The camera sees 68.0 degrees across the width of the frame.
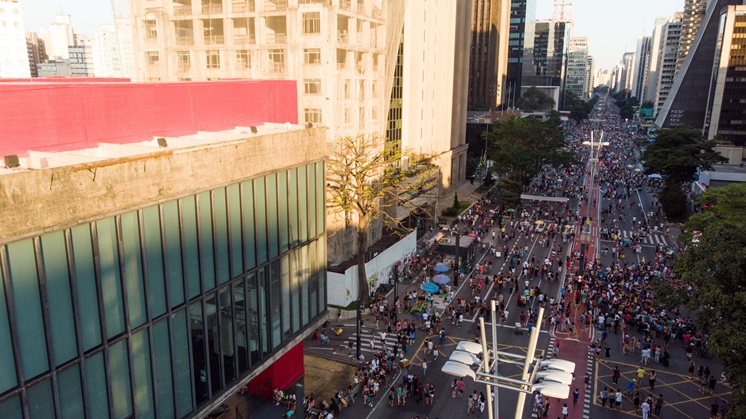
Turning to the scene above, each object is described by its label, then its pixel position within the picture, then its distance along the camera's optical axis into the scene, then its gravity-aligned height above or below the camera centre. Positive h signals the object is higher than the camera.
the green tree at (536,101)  150.00 -2.44
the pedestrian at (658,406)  26.12 -14.54
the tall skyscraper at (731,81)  97.44 +2.37
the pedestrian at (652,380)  28.11 -14.29
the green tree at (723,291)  22.08 -8.22
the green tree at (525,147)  69.44 -7.00
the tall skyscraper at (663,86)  182.40 +2.61
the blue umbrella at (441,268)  41.08 -12.93
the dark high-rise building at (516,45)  165.12 +14.17
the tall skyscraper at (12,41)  122.06 +9.87
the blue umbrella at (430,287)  37.00 -12.96
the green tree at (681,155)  68.25 -7.51
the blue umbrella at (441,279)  38.94 -13.06
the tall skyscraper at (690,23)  178.62 +23.00
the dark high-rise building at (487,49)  136.25 +10.60
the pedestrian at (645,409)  25.24 -14.11
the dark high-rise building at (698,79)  116.69 +3.21
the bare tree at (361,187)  38.12 -7.07
